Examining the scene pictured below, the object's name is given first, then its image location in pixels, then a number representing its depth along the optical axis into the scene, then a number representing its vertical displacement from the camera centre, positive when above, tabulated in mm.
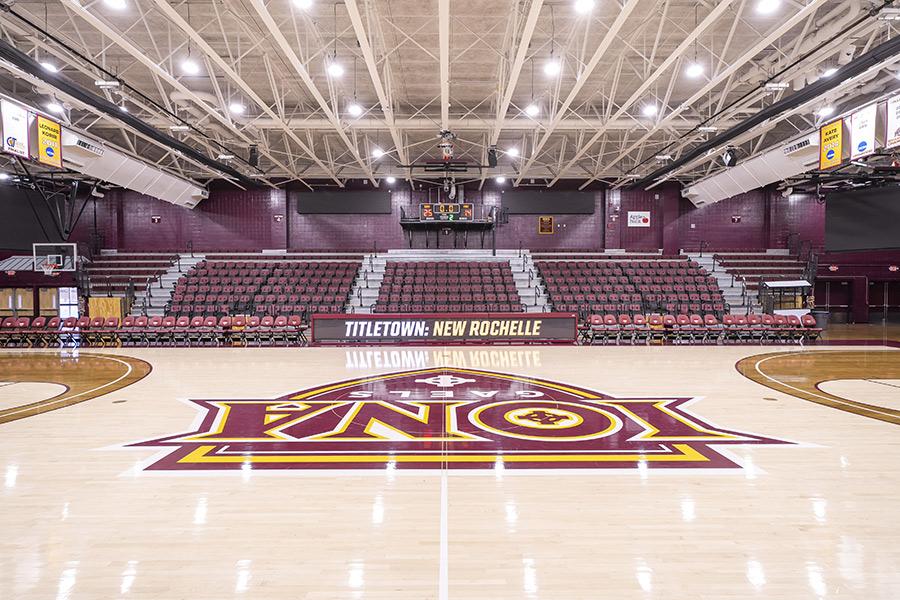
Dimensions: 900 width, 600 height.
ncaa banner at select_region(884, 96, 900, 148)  7638 +2900
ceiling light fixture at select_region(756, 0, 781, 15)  6966 +4521
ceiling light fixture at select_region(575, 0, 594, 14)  6535 +4235
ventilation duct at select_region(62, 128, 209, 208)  12120 +4075
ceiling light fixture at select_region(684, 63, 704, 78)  9203 +4599
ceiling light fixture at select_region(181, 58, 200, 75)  9000 +4655
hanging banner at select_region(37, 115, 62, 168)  8945 +3133
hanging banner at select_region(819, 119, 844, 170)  9234 +3117
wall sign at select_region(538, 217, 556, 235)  22016 +3235
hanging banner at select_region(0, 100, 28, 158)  8094 +3116
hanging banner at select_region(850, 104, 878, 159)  8195 +3022
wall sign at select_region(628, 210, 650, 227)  22000 +3654
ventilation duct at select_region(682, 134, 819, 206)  12203 +3934
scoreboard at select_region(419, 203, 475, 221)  18453 +3374
